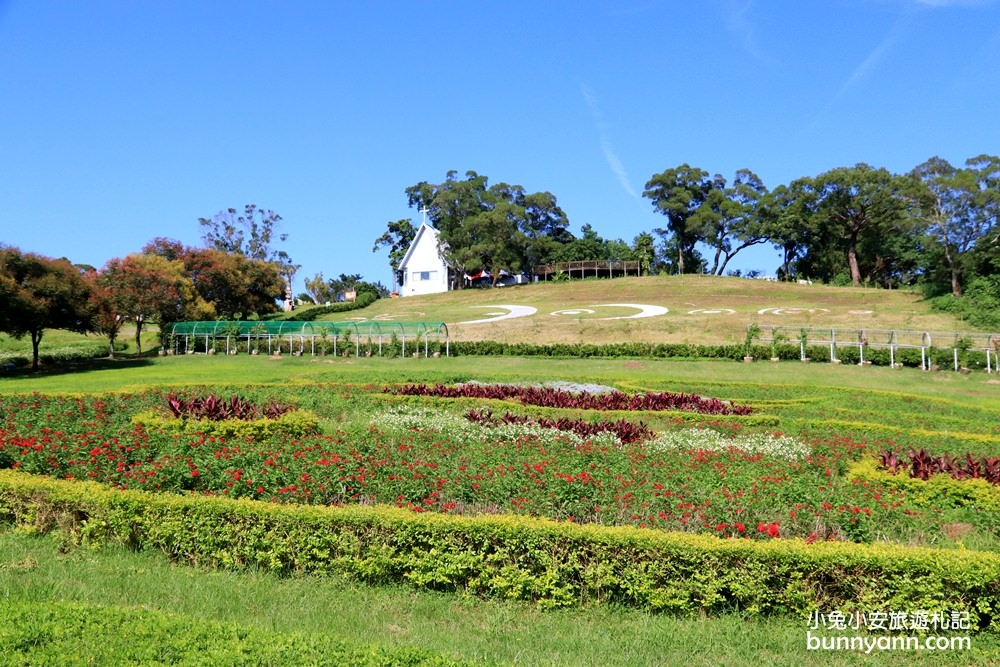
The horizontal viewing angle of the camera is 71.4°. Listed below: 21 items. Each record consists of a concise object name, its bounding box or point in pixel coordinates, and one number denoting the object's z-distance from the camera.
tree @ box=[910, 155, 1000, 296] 41.50
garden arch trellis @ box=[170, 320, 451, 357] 33.81
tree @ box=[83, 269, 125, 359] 33.91
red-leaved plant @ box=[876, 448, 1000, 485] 8.03
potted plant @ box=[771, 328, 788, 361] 28.25
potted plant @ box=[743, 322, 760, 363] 28.50
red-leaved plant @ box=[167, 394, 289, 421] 10.74
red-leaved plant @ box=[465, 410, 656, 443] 10.83
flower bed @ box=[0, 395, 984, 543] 6.51
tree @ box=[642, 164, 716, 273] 69.81
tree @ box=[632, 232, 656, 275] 77.25
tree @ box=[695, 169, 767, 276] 68.06
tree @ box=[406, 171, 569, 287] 63.62
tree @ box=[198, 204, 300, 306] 67.94
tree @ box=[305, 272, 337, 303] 87.94
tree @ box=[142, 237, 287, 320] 47.69
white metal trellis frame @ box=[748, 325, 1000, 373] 25.45
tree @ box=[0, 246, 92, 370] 27.91
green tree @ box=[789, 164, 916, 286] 56.31
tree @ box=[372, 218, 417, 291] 78.69
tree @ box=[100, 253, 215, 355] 37.25
